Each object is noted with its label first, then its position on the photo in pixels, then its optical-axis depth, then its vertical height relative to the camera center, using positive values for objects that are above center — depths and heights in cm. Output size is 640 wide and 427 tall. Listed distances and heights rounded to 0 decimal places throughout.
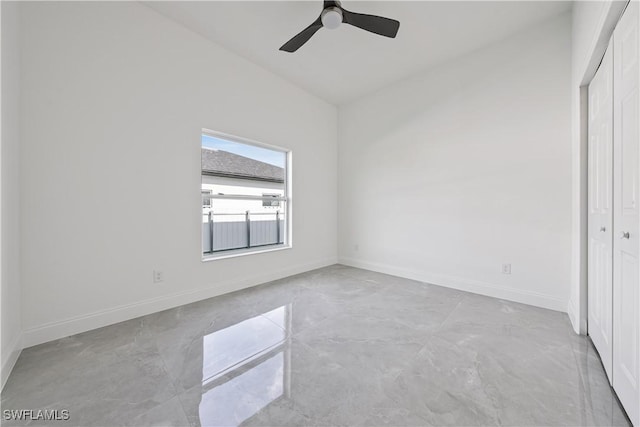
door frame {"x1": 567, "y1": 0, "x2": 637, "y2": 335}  212 +4
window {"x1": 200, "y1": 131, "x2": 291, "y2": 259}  317 +22
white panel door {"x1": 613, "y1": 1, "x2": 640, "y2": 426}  121 -2
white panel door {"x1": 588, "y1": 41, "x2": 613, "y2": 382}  158 +0
